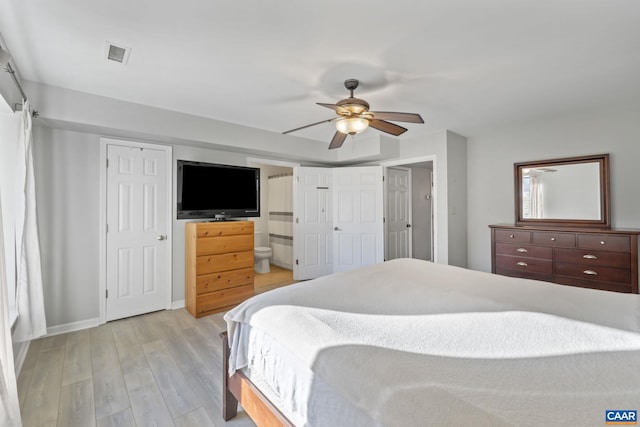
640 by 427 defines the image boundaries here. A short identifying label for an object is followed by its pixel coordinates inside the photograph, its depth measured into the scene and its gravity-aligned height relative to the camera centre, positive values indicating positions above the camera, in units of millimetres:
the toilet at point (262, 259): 5219 -814
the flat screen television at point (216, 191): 3498 +342
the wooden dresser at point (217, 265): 3283 -605
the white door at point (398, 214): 4823 +21
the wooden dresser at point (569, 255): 2734 -453
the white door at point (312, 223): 4703 -128
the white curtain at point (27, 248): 2240 -243
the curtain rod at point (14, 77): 1966 +1037
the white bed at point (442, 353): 806 -516
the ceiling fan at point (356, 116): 2211 +831
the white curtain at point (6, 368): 1180 -708
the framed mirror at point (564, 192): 3199 +274
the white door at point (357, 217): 4633 -26
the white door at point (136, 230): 3123 -156
